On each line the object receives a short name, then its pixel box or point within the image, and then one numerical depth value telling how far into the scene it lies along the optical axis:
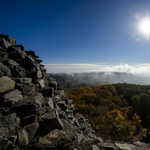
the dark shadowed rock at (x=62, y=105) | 5.32
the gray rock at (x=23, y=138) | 2.27
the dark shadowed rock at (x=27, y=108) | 2.79
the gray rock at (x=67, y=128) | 3.57
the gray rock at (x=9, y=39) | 5.31
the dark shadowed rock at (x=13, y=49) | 4.82
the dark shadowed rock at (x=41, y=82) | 4.53
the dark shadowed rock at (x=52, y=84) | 5.64
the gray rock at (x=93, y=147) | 2.64
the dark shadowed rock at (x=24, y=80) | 3.46
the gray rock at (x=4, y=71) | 3.19
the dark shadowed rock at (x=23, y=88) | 3.38
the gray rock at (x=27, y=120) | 2.77
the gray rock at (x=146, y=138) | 4.19
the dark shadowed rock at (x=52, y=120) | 3.11
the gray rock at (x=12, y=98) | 2.68
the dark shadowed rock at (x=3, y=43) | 4.67
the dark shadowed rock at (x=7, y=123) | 2.25
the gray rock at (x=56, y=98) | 5.04
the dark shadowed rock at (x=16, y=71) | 3.75
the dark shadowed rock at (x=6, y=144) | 1.97
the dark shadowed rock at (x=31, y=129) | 2.54
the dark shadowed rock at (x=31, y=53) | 6.53
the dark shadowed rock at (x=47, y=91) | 4.44
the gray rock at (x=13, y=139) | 2.15
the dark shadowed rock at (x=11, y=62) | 3.84
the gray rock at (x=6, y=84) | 2.87
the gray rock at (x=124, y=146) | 3.14
